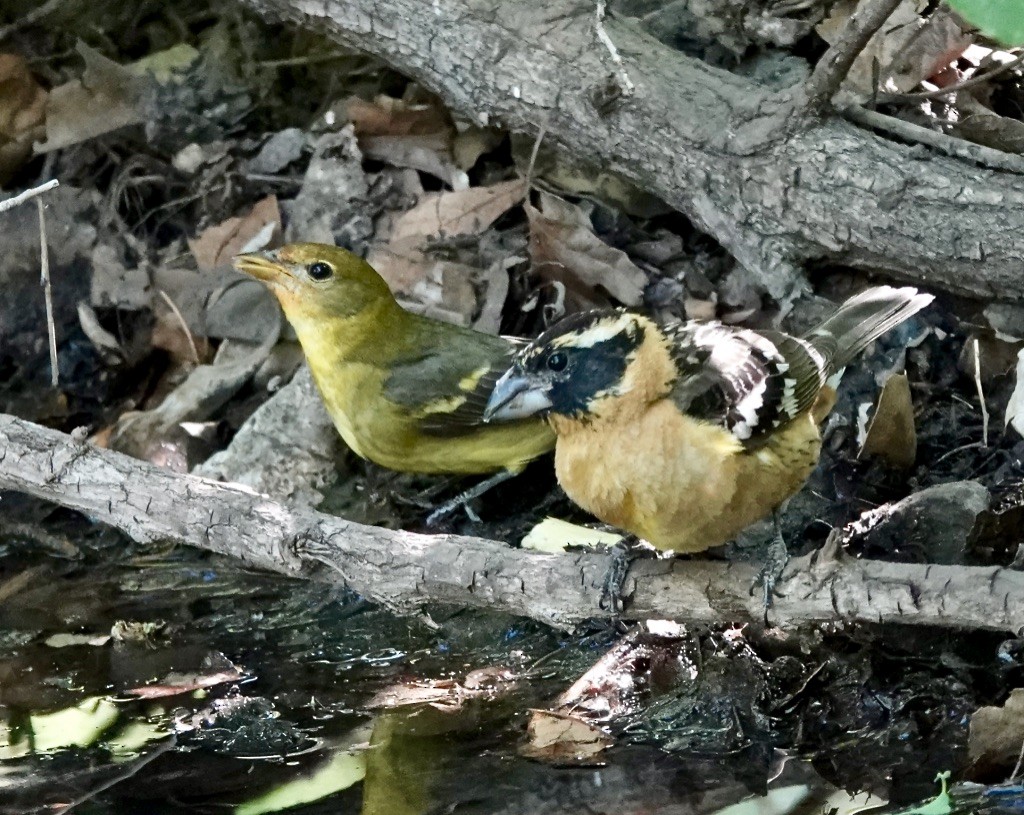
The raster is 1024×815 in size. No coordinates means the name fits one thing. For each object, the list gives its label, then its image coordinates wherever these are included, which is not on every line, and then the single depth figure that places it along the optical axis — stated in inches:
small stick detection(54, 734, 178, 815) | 299.1
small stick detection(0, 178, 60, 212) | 307.5
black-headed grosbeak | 280.5
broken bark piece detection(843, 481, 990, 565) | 335.0
